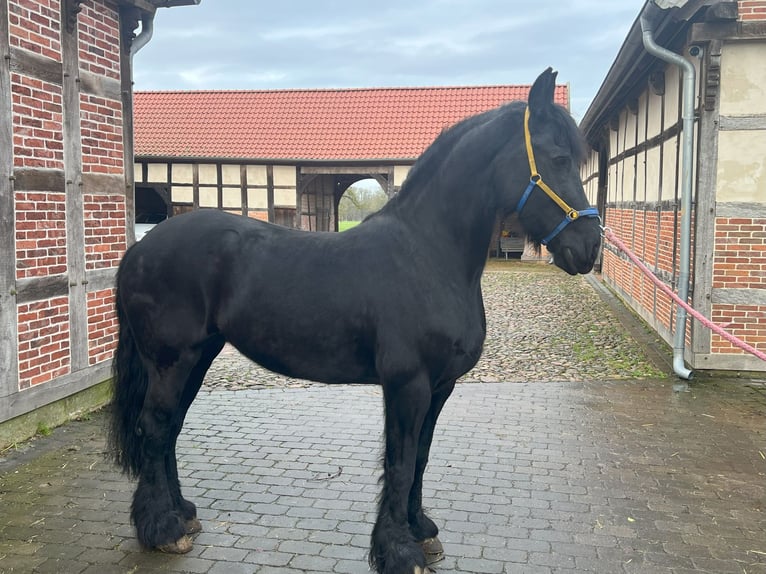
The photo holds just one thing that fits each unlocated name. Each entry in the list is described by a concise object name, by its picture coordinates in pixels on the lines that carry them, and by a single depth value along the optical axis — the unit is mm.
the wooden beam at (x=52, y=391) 4707
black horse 2873
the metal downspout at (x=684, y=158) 6789
